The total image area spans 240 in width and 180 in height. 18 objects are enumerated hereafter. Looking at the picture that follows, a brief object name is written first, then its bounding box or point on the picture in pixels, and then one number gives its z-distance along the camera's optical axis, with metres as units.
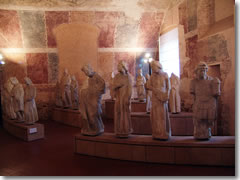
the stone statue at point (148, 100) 8.75
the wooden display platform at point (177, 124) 7.71
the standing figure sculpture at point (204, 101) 4.87
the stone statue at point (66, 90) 11.25
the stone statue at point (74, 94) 11.40
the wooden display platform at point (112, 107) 10.39
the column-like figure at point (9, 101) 9.59
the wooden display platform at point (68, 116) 9.97
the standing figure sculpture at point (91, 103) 5.87
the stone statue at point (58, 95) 12.12
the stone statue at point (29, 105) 7.78
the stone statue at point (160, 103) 5.09
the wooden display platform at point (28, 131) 7.58
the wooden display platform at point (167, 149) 4.65
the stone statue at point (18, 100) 8.60
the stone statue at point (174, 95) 8.16
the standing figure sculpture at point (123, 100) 5.49
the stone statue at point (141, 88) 10.65
